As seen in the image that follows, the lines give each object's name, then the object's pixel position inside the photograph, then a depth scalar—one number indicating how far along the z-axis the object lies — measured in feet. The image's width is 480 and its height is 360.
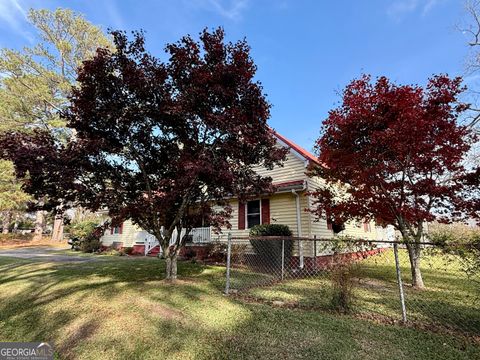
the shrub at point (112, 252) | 56.70
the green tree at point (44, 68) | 66.23
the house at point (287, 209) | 36.17
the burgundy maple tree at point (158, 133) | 21.35
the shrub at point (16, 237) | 89.18
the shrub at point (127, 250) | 57.76
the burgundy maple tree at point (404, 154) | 23.32
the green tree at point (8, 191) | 69.82
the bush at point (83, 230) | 64.80
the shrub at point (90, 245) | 61.28
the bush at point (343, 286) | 16.89
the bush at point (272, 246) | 34.27
